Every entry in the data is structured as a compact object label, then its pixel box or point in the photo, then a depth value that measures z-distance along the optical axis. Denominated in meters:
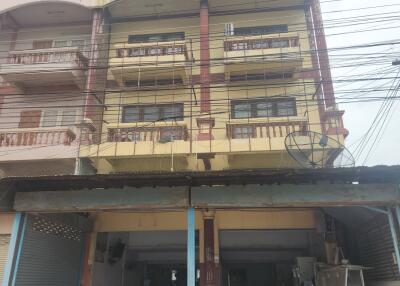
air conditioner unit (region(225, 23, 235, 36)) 14.79
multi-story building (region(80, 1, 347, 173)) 12.20
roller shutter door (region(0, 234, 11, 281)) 8.52
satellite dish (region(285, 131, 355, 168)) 9.22
